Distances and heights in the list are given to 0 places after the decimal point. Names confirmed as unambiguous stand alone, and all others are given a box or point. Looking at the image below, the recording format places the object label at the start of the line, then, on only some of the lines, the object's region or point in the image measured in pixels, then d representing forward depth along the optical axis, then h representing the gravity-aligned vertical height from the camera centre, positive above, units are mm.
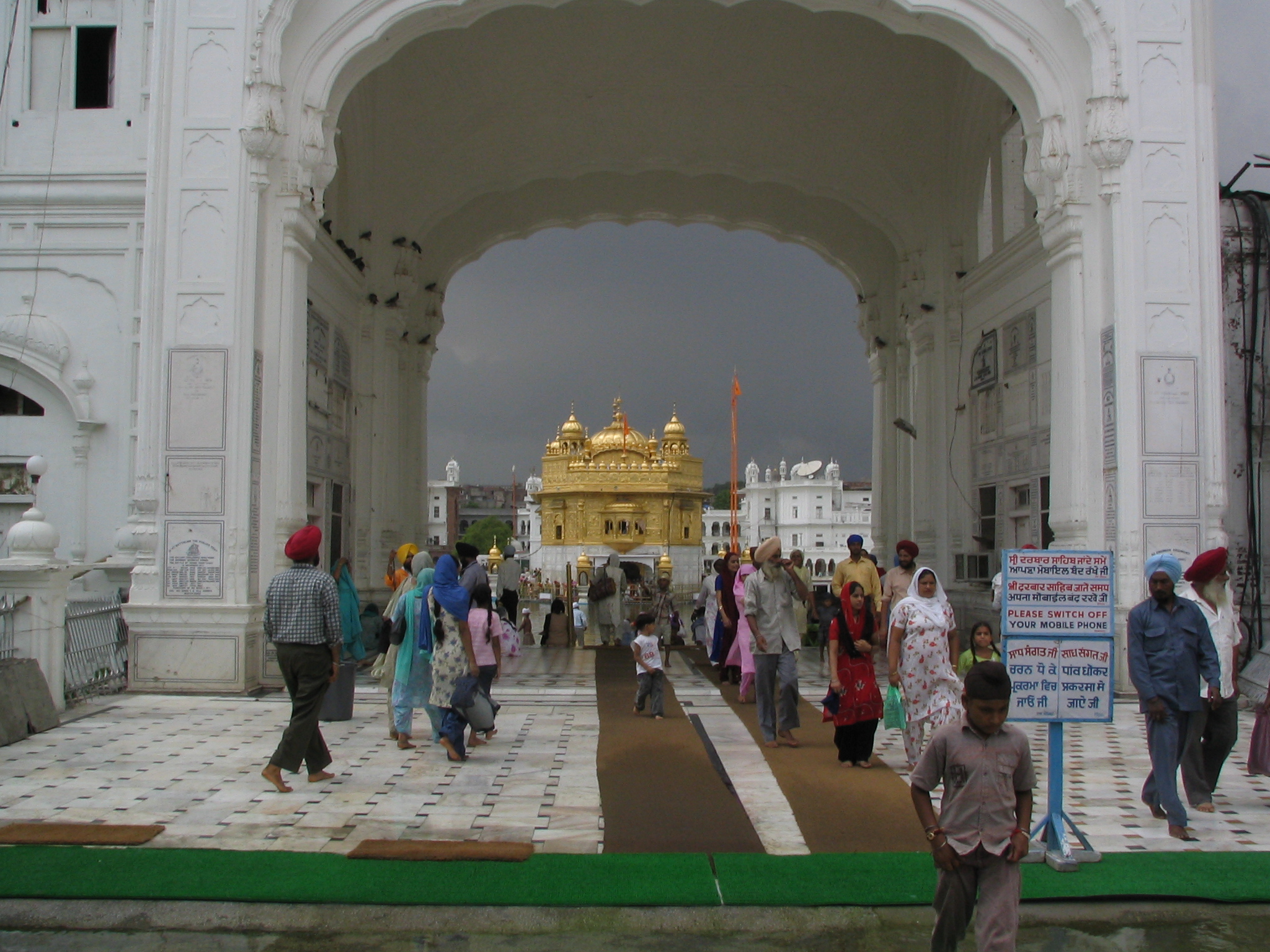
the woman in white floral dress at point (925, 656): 6457 -746
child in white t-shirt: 8852 -1070
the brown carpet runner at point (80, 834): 5133 -1464
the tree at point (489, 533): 88375 -276
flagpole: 47800 +6167
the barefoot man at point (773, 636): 7559 -729
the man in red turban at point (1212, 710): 5816 -940
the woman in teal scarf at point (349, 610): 8391 -640
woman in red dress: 6945 -964
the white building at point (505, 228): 10086 +3448
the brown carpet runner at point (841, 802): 5301 -1503
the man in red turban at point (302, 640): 6191 -639
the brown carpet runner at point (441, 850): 4910 -1461
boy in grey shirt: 3420 -902
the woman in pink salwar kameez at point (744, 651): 8523 -989
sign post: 5070 -489
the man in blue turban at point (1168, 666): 5531 -678
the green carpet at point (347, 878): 4438 -1485
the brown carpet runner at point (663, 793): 5297 -1506
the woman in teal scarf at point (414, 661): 7410 -900
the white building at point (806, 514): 82188 +1323
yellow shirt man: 9094 -341
